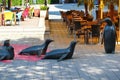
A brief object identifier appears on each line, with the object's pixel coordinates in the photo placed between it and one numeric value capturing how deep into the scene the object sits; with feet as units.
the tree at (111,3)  69.05
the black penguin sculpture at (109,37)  42.22
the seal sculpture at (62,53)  37.40
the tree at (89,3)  75.52
